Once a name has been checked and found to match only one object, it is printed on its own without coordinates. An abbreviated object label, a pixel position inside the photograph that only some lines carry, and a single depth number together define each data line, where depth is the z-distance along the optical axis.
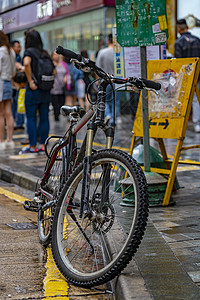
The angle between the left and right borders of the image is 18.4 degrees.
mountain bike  3.50
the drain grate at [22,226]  5.39
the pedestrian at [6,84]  11.13
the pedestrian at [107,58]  12.86
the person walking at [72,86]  17.05
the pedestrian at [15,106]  15.10
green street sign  5.78
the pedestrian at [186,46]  12.64
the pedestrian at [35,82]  9.91
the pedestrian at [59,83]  16.23
